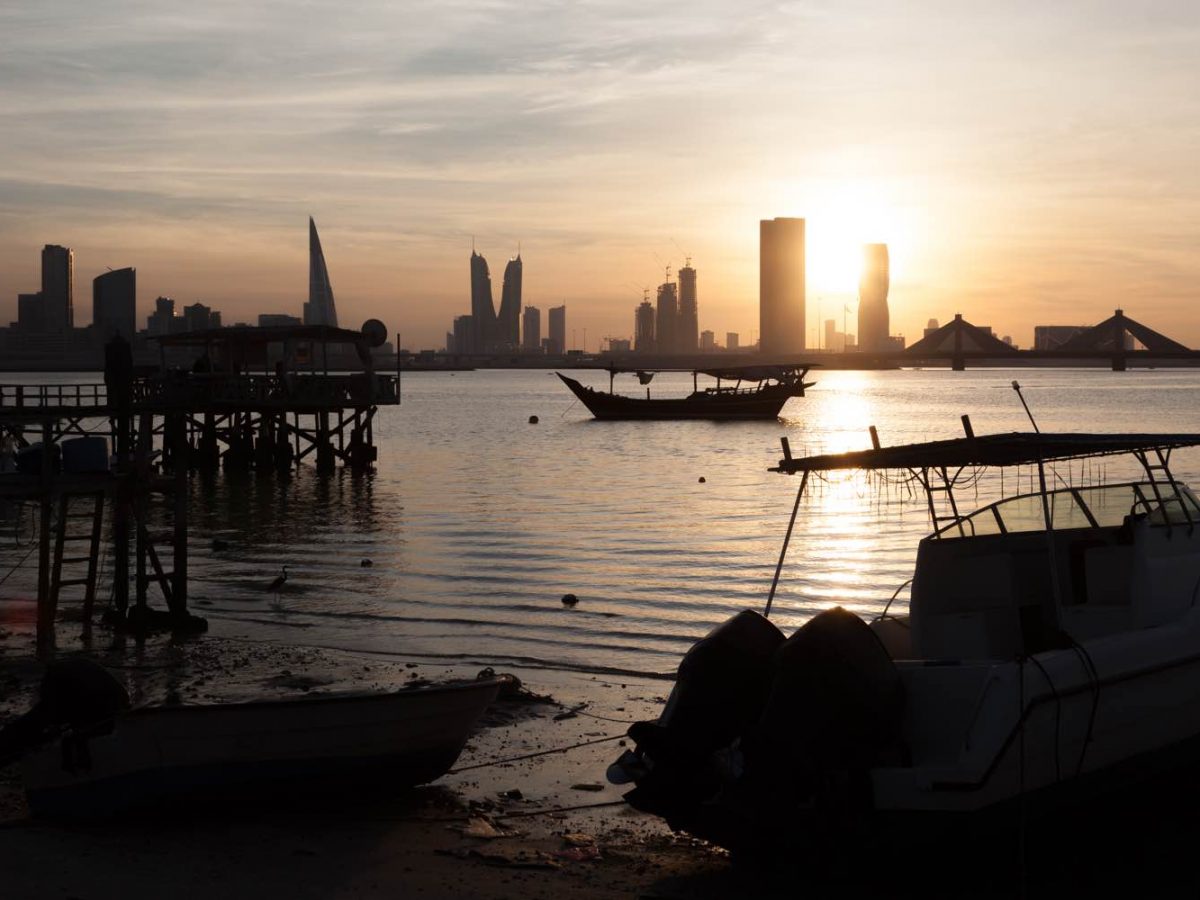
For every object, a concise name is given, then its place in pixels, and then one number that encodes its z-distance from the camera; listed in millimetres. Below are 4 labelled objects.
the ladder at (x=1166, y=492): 11078
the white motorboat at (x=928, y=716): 8867
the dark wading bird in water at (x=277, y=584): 23156
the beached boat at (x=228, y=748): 10039
